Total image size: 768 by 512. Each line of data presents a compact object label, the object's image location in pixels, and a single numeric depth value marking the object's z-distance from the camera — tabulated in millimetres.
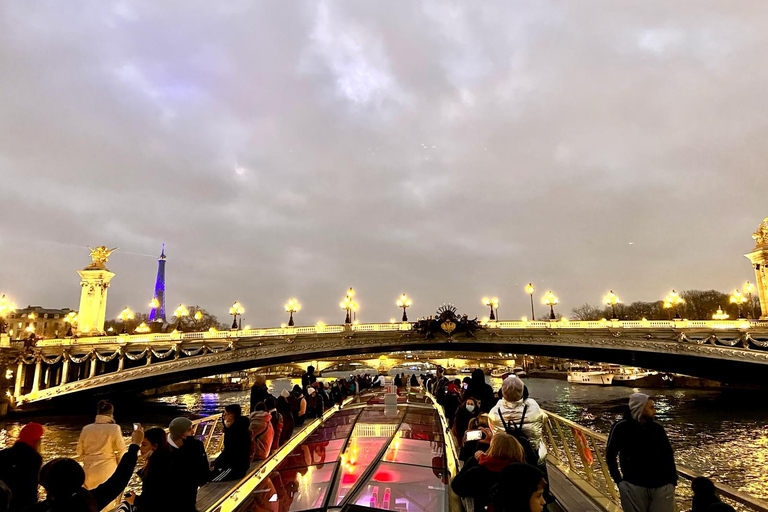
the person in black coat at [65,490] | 2580
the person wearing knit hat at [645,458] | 4043
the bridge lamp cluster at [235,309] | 42281
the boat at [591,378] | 55575
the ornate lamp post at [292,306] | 43469
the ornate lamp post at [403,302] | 42706
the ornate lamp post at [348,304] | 39891
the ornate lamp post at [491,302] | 41209
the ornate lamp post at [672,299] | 45419
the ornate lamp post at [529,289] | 40500
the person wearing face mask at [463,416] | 7211
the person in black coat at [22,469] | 3809
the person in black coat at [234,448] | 6141
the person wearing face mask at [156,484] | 3770
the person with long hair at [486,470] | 3240
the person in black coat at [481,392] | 7887
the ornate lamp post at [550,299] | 39369
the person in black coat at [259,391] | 9984
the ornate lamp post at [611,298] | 39456
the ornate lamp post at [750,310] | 72162
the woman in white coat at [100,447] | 5547
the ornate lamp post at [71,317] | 53319
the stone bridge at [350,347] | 30609
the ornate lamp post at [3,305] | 35469
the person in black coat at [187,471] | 3826
